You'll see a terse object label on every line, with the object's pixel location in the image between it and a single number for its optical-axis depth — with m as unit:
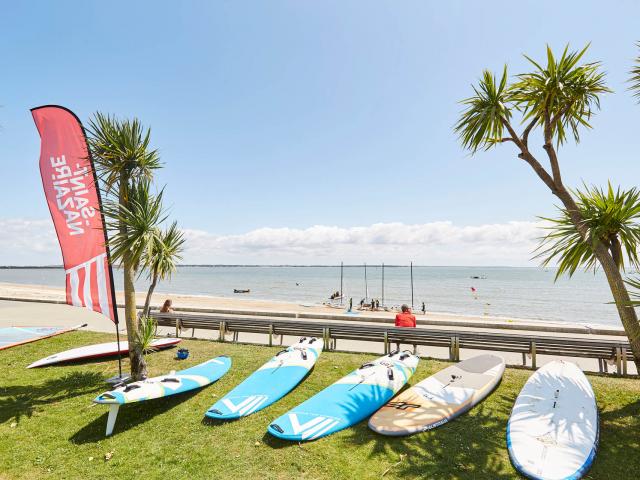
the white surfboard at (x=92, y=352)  8.33
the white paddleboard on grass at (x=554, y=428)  4.10
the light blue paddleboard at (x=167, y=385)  5.21
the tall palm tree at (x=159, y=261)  7.26
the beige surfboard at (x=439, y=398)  5.14
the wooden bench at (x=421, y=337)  7.52
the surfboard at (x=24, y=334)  9.68
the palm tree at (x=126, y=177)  7.16
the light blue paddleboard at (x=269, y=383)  5.65
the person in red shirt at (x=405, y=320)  9.70
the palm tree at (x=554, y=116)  5.50
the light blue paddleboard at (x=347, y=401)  4.93
